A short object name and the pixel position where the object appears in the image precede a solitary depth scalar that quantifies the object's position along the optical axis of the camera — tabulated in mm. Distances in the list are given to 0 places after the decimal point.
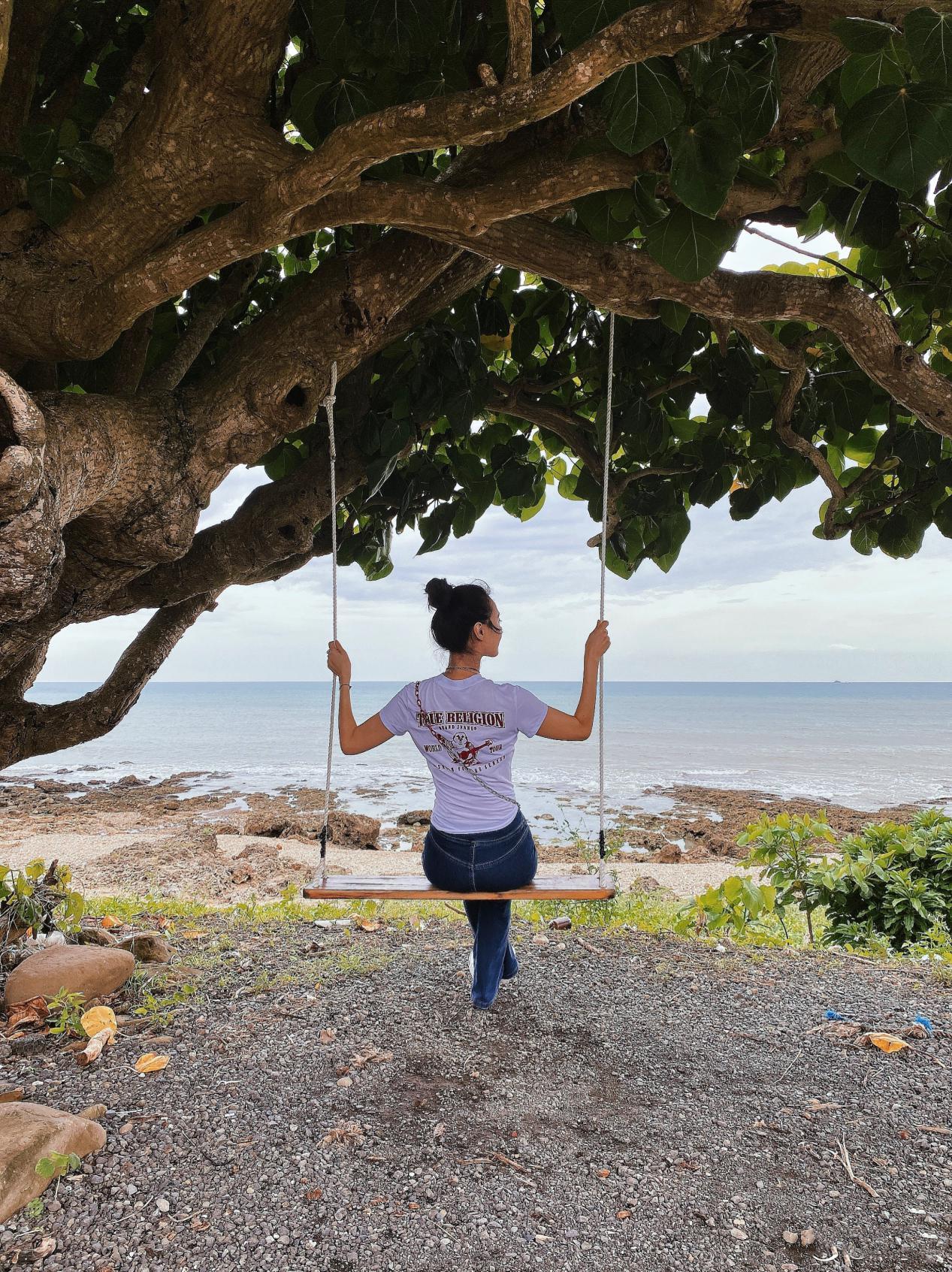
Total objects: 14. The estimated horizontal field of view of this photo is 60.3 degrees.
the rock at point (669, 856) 9000
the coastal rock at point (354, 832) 9477
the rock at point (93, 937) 3701
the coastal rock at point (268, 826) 10344
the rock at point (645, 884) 6805
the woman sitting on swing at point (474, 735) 2791
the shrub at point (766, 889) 4195
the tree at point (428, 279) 1948
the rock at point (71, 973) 2977
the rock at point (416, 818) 11680
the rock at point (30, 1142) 1833
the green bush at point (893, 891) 4336
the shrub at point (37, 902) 3496
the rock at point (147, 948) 3549
